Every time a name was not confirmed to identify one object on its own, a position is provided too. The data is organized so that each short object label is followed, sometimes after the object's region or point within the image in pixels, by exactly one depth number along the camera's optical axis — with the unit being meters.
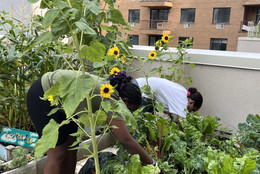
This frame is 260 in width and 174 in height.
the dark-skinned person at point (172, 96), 2.17
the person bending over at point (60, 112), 1.45
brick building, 13.66
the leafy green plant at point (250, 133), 1.74
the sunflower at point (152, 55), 2.46
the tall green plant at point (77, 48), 0.81
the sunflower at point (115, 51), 1.87
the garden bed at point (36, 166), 1.82
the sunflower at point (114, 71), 1.79
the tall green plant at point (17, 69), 2.01
